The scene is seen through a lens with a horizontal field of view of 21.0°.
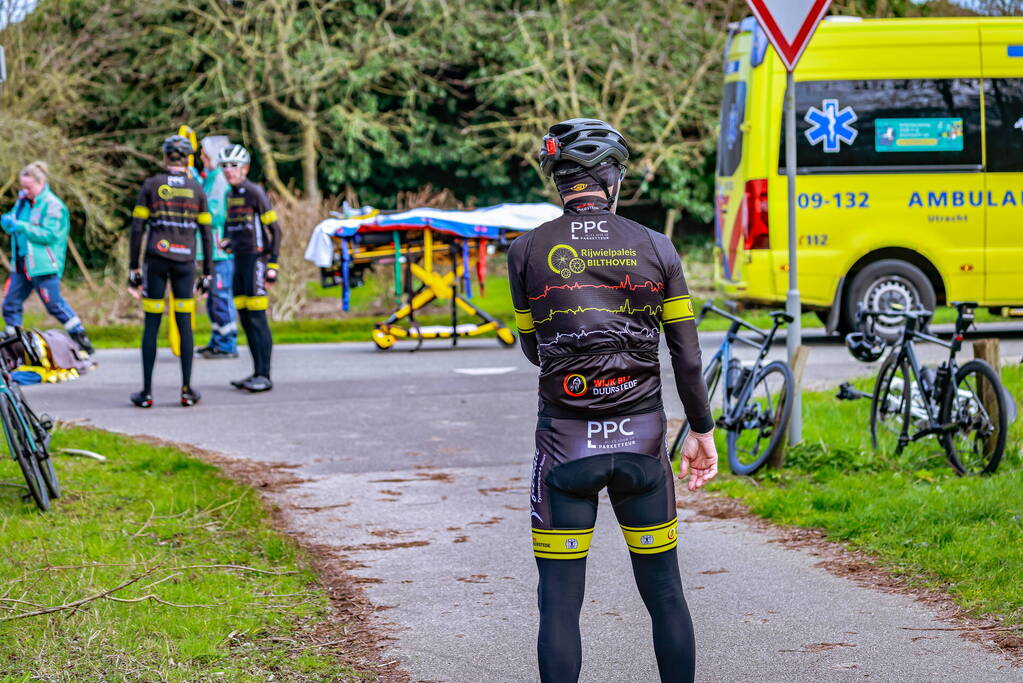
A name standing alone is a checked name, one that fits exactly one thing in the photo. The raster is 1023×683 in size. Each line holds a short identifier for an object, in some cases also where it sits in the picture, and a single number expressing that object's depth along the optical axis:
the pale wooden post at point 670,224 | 53.78
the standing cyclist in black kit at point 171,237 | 21.77
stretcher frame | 31.62
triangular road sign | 15.04
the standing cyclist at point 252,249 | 23.70
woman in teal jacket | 26.22
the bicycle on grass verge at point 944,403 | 14.85
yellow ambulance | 28.90
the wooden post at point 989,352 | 15.63
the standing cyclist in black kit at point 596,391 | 7.52
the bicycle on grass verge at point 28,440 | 13.43
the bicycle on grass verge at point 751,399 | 15.95
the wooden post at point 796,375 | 16.01
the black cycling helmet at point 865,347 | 18.20
